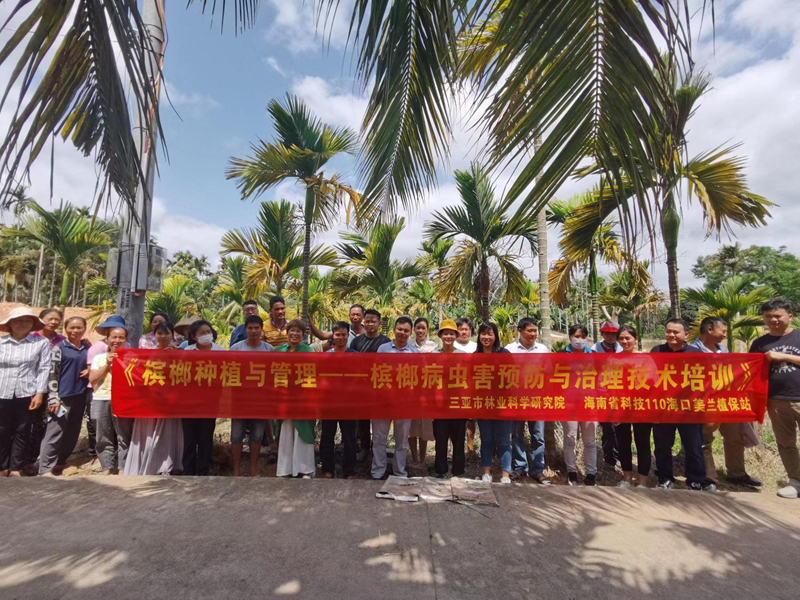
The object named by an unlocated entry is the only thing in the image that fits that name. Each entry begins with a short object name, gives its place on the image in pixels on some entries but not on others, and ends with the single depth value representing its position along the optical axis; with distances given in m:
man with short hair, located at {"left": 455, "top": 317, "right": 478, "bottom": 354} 4.87
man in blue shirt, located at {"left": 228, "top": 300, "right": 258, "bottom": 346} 5.01
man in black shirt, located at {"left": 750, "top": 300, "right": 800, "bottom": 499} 3.80
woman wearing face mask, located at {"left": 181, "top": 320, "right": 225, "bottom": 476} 4.26
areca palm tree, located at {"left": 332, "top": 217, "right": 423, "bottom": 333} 8.95
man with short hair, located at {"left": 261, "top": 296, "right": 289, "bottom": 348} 5.27
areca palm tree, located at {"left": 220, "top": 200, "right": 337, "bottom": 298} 7.73
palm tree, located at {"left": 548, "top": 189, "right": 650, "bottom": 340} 5.64
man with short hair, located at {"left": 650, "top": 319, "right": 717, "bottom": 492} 4.06
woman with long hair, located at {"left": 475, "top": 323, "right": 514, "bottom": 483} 4.21
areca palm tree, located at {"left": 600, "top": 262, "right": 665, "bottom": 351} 14.34
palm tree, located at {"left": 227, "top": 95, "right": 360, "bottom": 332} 6.42
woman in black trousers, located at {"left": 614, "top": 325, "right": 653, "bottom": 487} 4.22
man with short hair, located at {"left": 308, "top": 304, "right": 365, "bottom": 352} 5.61
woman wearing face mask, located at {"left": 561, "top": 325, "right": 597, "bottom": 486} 4.34
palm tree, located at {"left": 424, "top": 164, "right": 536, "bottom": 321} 6.62
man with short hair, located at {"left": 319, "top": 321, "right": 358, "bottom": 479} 4.26
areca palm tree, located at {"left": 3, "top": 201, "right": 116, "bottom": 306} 5.80
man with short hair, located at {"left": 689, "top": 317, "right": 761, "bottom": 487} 4.44
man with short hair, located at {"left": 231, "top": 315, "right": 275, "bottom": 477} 4.33
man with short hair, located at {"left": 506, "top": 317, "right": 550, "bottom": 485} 4.38
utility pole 4.27
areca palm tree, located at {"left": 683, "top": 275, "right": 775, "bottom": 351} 7.65
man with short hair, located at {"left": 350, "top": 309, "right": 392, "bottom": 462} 4.62
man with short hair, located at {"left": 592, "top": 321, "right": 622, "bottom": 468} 4.90
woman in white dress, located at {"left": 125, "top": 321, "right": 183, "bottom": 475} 4.08
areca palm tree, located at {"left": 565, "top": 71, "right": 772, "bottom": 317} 4.88
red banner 4.14
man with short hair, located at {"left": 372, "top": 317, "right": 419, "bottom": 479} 4.23
